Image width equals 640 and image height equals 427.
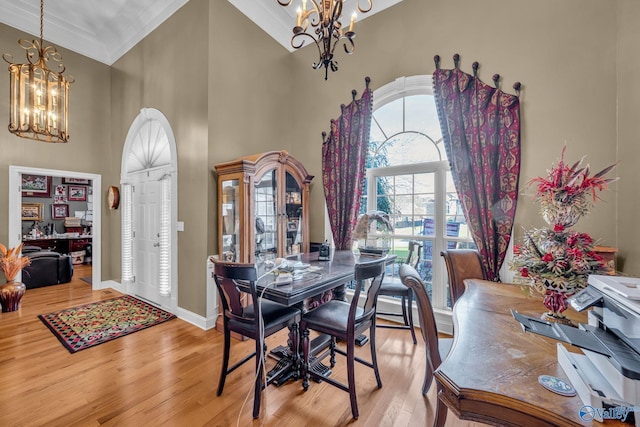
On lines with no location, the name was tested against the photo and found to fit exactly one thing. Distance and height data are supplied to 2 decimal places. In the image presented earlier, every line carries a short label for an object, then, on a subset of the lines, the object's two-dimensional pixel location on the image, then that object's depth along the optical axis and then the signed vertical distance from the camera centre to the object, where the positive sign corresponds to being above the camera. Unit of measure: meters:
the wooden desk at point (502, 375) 0.81 -0.58
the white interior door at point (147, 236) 4.01 -0.38
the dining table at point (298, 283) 1.83 -0.51
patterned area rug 2.96 -1.39
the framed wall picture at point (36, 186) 6.73 +0.66
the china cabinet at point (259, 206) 3.10 +0.07
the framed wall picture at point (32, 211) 6.78 +0.01
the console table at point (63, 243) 6.69 -0.82
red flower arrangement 1.40 -0.19
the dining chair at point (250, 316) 1.84 -0.80
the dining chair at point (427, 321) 1.49 -0.61
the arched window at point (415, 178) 3.19 +0.43
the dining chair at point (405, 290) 2.88 -0.83
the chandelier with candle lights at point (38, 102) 2.76 +1.18
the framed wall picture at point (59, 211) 7.27 +0.02
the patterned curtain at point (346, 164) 3.56 +0.66
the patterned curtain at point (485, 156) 2.63 +0.58
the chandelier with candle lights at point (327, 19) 1.90 +1.39
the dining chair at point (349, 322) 1.87 -0.83
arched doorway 3.75 +0.03
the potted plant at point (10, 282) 3.64 -0.98
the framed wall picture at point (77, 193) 7.64 +0.54
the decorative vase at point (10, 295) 3.63 -1.14
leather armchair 4.73 -1.06
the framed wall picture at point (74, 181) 7.50 +0.87
